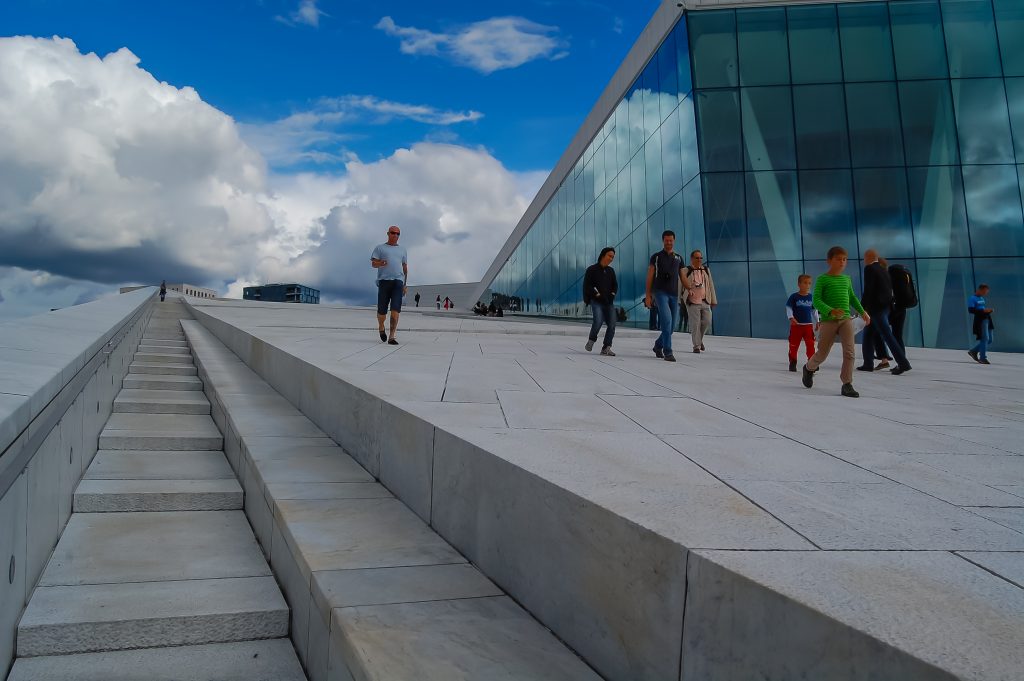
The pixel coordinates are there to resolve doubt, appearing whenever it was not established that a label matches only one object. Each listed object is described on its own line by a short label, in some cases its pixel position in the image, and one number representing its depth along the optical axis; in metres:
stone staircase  2.38
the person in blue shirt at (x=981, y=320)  11.05
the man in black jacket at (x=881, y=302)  8.21
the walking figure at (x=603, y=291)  9.20
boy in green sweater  6.18
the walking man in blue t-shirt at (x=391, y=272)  9.03
